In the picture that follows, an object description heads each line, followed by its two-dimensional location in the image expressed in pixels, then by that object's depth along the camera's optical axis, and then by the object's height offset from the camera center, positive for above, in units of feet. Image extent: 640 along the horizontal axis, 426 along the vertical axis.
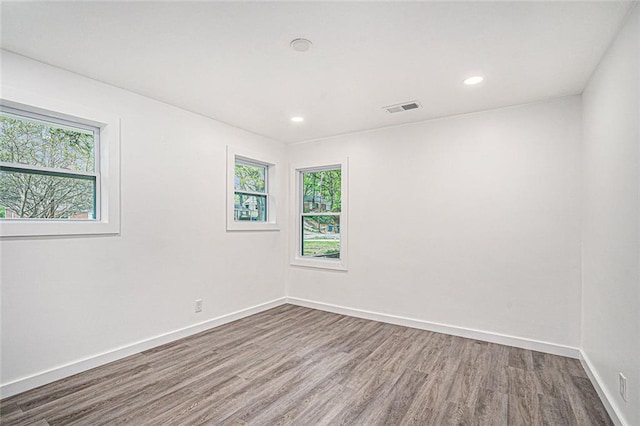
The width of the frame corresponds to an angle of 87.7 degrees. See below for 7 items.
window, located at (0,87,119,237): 8.21 +1.20
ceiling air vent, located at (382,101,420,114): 11.24 +3.71
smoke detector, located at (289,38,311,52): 7.30 +3.78
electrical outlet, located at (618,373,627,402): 6.37 -3.33
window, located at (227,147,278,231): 13.61 +0.97
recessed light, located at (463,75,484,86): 9.09 +3.73
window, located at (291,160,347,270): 15.19 -0.13
